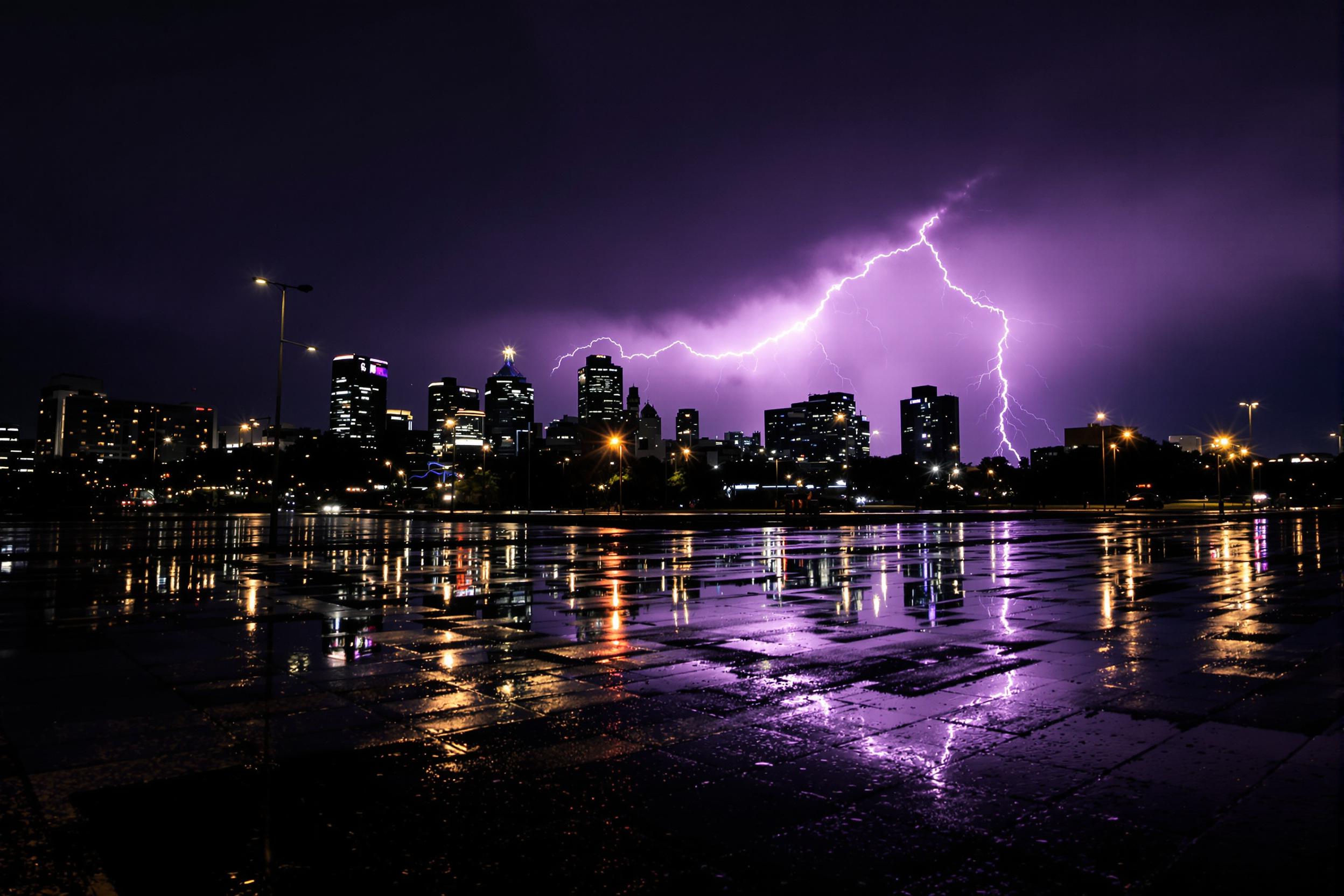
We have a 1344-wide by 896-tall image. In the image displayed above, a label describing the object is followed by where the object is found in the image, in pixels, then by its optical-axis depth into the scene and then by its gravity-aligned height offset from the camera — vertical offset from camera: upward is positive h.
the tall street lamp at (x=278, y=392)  27.03 +3.45
